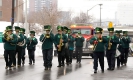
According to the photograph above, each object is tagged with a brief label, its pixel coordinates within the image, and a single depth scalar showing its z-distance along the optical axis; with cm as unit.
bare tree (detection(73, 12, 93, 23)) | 7294
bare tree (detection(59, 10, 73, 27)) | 8239
